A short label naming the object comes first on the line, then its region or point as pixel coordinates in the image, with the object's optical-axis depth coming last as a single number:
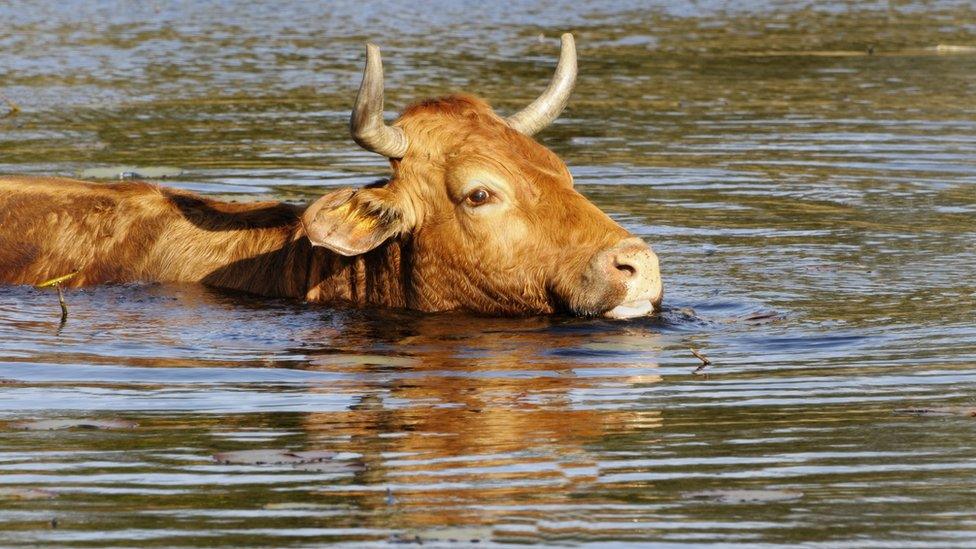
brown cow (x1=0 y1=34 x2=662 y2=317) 18.33
